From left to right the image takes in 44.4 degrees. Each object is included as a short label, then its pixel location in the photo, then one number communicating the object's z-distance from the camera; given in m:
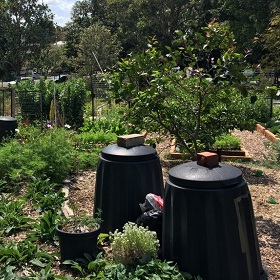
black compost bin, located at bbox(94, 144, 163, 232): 3.05
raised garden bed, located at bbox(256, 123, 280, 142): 8.78
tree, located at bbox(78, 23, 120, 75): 22.41
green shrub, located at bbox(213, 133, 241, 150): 7.16
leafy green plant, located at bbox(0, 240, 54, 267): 2.79
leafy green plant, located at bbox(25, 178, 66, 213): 3.84
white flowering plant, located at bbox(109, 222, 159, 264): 2.50
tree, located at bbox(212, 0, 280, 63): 21.64
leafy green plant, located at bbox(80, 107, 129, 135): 8.36
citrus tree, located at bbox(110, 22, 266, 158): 3.62
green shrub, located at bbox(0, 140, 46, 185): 4.57
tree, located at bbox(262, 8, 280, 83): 12.03
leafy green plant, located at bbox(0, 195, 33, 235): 3.41
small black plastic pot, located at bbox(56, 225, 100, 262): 2.74
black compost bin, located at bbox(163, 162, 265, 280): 2.27
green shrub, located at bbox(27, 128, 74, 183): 4.75
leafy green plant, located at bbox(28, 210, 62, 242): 3.20
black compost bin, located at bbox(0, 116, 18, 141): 6.51
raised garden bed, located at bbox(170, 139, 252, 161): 6.64
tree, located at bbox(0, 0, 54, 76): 28.07
